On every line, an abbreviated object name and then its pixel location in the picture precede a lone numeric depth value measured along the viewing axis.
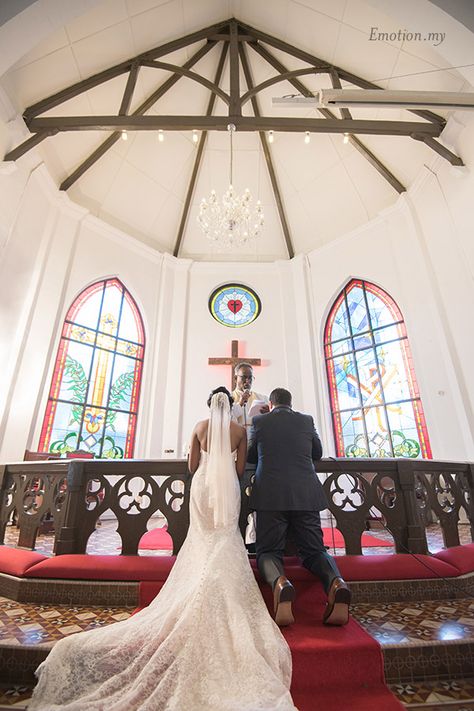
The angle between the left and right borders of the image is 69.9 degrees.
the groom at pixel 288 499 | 1.96
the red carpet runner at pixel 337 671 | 1.45
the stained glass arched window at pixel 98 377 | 6.89
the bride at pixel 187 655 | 1.30
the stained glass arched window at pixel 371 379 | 6.69
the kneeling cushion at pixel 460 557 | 2.56
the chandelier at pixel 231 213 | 6.19
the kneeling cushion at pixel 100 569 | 2.41
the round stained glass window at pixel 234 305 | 9.23
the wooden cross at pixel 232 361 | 8.34
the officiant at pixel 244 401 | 3.61
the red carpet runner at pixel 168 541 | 3.77
